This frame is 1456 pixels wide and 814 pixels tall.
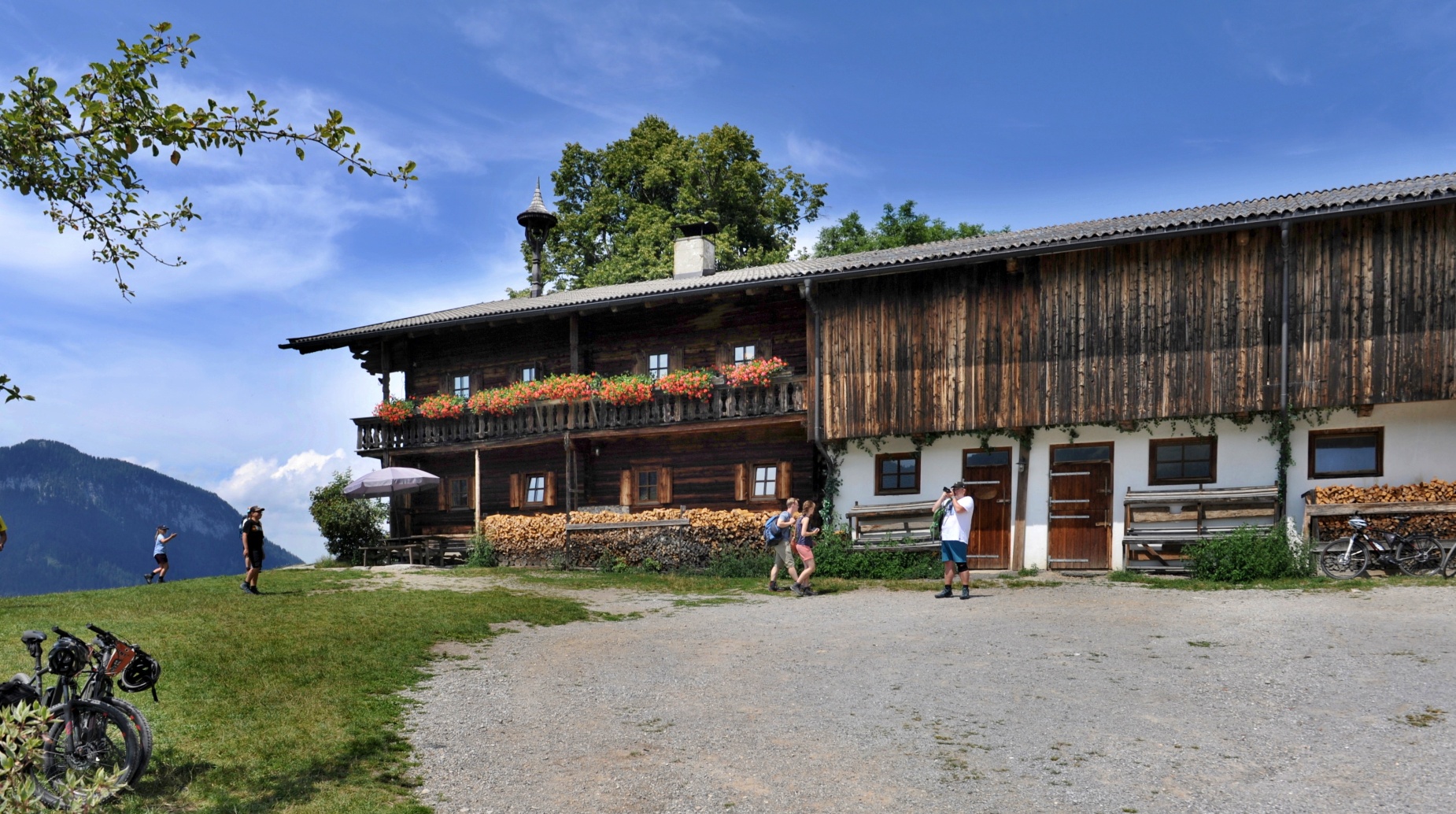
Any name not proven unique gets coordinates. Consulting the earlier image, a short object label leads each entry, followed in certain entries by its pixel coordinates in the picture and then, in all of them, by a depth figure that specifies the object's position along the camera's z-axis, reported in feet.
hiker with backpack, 60.23
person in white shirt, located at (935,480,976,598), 54.29
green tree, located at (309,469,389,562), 95.81
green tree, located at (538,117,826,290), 127.03
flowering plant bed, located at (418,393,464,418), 92.94
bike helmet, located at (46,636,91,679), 23.48
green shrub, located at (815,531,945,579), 69.36
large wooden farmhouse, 61.77
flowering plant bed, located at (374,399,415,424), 95.55
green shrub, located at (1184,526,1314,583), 59.82
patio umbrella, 81.97
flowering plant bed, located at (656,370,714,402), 82.23
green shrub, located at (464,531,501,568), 86.33
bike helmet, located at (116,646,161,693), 25.29
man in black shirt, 61.46
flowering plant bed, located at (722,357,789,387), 80.18
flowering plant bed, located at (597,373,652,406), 84.53
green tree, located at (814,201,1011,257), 125.39
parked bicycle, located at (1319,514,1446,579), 57.77
